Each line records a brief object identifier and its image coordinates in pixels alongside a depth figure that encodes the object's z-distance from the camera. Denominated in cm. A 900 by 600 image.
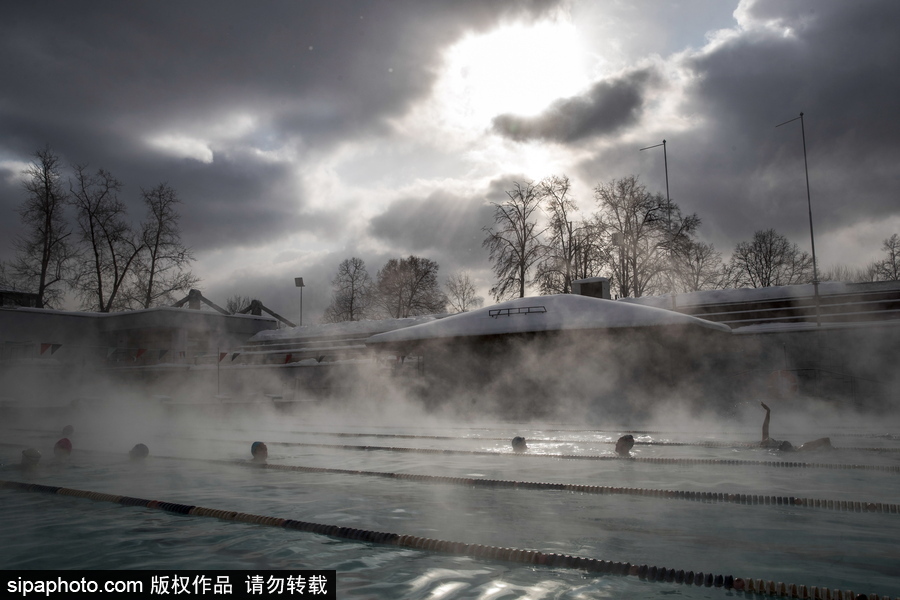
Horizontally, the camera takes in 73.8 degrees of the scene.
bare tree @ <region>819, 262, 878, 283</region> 3269
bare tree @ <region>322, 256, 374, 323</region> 3900
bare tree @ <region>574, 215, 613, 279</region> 2709
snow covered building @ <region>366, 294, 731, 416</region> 1467
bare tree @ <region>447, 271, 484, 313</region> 4181
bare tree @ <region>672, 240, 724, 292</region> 2603
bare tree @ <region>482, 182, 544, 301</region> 2769
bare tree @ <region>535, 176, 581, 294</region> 2727
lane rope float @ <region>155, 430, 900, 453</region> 882
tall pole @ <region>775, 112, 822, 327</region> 1503
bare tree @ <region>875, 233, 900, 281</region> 3041
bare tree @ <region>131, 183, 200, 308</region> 2925
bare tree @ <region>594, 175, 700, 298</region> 2615
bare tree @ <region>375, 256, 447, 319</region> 3716
